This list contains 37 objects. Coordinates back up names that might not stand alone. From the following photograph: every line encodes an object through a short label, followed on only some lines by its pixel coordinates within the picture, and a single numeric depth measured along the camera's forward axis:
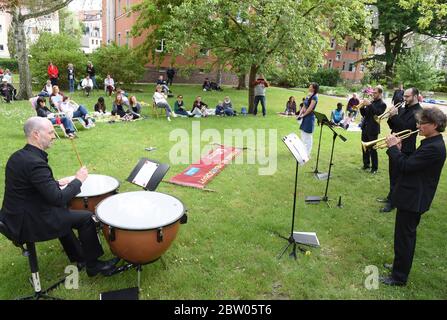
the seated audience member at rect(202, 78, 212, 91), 26.47
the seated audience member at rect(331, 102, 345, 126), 15.81
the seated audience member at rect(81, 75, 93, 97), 19.62
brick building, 29.77
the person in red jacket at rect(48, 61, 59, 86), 19.39
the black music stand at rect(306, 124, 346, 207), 6.91
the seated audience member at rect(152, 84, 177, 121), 14.88
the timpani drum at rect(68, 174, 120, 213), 4.41
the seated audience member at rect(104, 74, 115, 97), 20.64
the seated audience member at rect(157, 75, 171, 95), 20.22
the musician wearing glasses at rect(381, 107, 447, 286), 3.93
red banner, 7.55
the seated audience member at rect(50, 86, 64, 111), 12.24
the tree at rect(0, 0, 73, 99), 16.42
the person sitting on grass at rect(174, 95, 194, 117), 15.91
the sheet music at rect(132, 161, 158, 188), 4.91
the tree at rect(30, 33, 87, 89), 20.86
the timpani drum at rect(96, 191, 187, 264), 3.63
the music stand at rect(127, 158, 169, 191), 4.81
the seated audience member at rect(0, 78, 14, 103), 16.92
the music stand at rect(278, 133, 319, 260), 5.09
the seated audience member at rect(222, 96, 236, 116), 16.83
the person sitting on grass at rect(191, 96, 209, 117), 15.96
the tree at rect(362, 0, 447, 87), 35.72
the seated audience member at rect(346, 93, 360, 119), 16.86
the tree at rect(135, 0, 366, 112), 14.44
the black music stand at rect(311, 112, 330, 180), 7.12
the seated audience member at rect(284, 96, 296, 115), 17.89
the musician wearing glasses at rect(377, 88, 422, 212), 6.15
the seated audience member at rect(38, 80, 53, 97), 15.15
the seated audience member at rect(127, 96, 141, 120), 14.24
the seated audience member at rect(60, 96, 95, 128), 11.79
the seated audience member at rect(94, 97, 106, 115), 14.68
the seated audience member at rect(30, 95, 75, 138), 10.83
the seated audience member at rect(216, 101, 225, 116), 16.75
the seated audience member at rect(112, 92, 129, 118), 14.08
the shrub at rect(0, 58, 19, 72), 35.37
